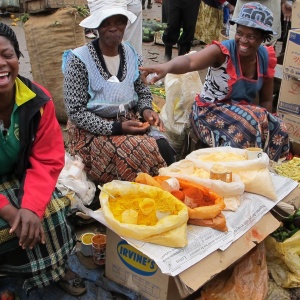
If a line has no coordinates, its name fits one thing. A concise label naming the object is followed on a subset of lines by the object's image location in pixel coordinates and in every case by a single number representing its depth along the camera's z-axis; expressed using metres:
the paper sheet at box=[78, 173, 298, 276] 2.08
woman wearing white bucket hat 2.90
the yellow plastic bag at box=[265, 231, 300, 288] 2.54
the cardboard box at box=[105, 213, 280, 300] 2.11
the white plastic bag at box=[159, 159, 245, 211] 2.51
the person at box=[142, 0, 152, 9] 10.32
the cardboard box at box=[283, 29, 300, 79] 4.12
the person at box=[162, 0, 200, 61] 5.86
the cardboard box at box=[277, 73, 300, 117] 4.26
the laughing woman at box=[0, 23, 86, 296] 2.03
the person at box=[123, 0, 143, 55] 4.86
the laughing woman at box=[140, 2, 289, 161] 3.16
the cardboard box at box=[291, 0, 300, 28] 4.54
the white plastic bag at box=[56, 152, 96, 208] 2.95
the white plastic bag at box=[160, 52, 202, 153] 3.69
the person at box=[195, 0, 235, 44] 7.20
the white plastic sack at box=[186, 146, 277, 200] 2.62
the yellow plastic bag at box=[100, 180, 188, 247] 2.14
